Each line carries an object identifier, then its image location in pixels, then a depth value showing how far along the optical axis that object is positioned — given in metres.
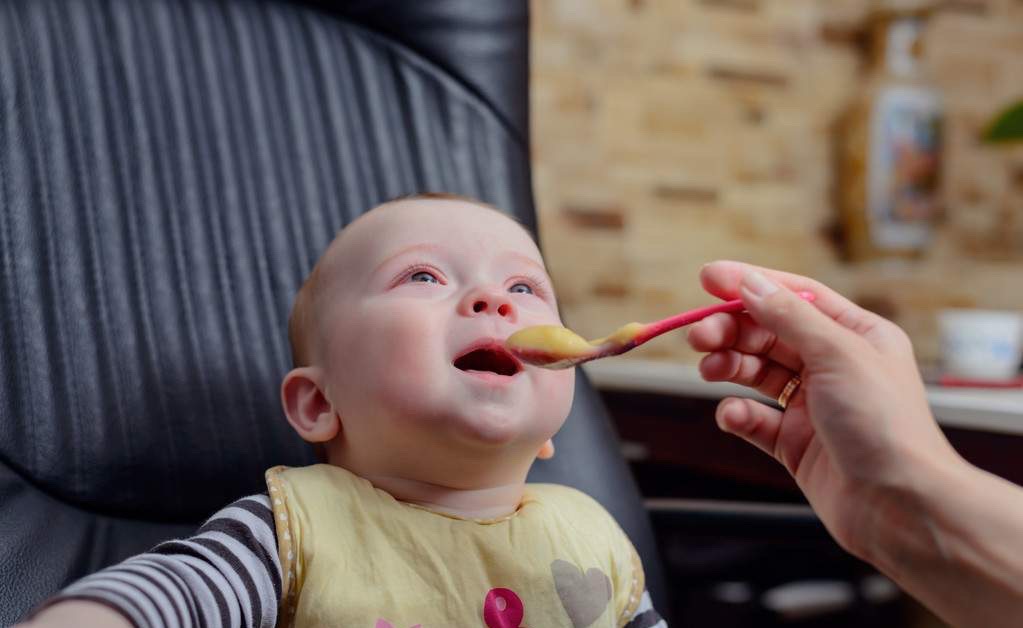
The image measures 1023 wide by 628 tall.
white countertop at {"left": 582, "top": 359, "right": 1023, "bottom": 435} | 1.00
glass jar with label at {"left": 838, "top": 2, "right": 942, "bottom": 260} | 1.79
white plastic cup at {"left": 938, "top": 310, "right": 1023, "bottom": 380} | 1.34
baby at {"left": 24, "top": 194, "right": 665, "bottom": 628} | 0.73
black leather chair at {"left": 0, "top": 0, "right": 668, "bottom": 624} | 0.92
